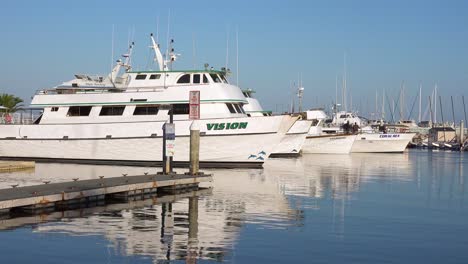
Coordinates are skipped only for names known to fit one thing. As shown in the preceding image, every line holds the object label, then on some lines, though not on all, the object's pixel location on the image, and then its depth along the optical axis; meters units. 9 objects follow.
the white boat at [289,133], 45.51
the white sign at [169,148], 23.31
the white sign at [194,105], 24.92
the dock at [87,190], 15.64
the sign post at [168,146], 23.36
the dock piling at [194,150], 23.55
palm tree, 63.06
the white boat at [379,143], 63.38
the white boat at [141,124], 33.59
